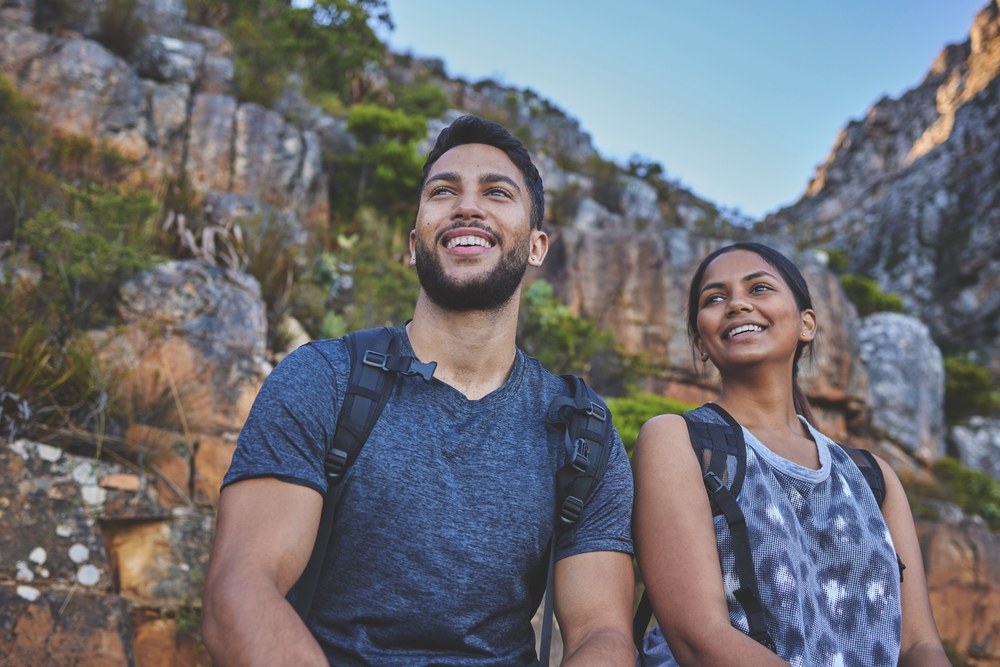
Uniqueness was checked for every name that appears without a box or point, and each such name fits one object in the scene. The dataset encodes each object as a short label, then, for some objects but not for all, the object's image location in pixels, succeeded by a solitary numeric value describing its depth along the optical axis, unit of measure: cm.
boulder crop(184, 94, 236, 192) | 945
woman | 177
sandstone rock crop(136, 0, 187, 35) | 1118
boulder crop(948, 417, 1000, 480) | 1305
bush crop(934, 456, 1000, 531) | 1056
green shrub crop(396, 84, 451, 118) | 1559
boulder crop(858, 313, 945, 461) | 1259
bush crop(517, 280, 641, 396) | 935
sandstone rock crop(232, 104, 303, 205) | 975
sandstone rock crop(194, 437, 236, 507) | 426
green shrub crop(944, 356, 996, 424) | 1427
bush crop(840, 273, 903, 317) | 1548
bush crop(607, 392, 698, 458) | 484
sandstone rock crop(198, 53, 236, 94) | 1055
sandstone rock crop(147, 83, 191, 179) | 898
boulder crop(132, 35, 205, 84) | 962
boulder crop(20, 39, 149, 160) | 789
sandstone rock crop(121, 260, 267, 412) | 495
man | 146
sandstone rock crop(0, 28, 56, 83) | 779
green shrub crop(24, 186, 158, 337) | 461
